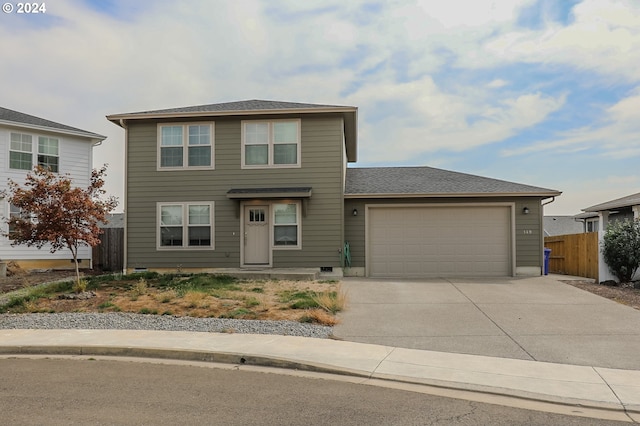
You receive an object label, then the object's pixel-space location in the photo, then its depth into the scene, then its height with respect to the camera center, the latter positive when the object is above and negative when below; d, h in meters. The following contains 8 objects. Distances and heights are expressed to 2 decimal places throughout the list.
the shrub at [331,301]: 10.79 -1.47
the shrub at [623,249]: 14.76 -0.46
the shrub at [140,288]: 12.70 -1.43
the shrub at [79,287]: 13.06 -1.39
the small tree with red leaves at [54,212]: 12.72 +0.52
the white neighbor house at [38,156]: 19.80 +3.17
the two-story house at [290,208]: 16.66 +0.84
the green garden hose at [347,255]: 17.06 -0.73
